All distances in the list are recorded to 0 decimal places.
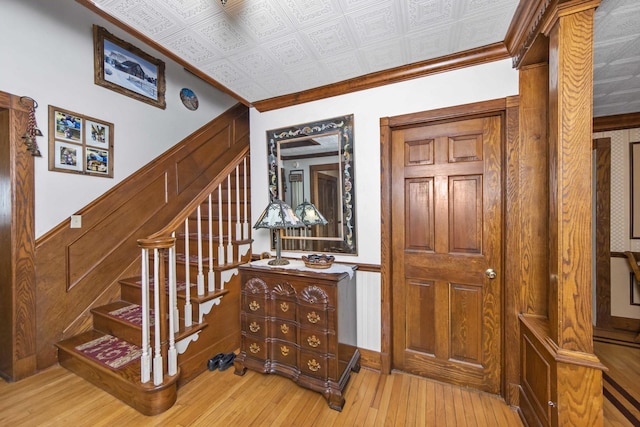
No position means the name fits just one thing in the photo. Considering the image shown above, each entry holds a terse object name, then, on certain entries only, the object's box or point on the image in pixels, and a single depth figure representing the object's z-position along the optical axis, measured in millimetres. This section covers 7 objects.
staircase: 1677
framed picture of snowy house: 2496
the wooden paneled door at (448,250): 1821
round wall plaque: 3341
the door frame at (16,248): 1954
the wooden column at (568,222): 1190
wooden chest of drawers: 1760
